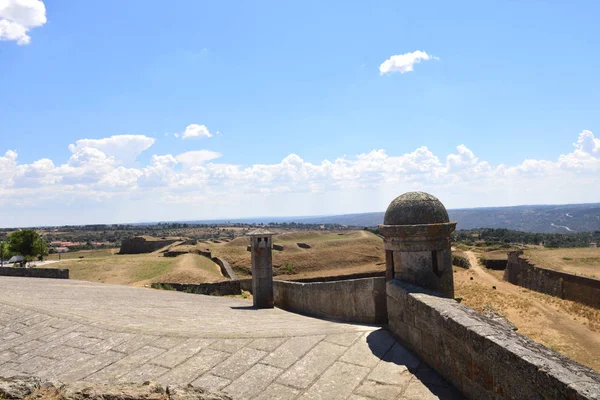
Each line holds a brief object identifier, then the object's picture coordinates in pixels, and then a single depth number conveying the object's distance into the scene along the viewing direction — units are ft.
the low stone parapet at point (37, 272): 67.10
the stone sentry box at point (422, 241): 21.08
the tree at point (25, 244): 121.70
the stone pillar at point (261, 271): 40.60
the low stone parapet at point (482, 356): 10.15
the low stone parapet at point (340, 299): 24.18
